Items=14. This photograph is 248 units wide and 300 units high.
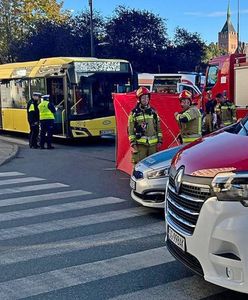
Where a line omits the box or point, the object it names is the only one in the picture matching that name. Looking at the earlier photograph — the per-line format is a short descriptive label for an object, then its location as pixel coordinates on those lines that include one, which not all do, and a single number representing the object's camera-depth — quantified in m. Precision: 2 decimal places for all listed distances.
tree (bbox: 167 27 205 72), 36.78
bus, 12.36
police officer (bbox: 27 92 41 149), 12.22
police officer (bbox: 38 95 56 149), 11.89
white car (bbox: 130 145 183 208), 5.22
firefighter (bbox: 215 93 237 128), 11.13
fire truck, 12.19
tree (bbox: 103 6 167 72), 34.80
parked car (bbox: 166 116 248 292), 2.49
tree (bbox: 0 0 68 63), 34.97
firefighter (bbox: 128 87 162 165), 6.50
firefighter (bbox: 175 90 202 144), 6.53
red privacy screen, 7.56
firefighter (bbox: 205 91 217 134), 13.08
